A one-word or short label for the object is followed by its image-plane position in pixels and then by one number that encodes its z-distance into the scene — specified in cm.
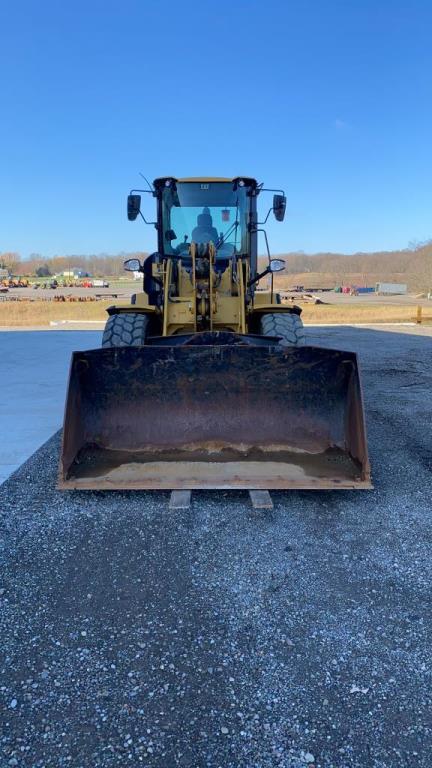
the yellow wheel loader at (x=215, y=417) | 354
